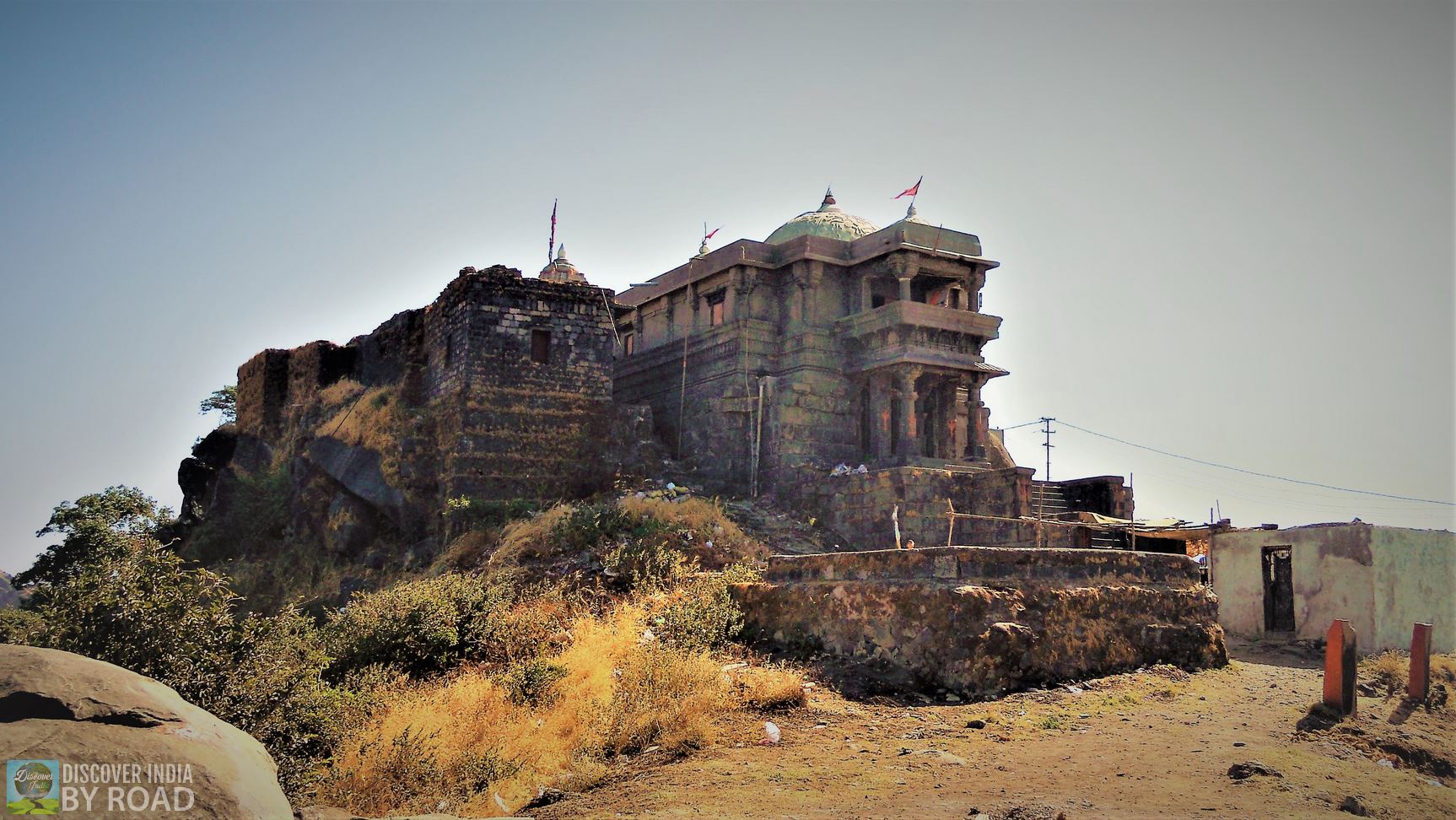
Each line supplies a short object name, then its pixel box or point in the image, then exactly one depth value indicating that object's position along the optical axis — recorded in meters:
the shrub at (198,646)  7.82
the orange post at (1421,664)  12.69
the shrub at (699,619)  11.57
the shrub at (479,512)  20.58
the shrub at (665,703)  9.40
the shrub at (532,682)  10.51
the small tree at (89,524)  23.39
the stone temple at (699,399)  21.69
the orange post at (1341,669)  10.62
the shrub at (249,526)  24.64
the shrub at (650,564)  14.62
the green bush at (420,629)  11.97
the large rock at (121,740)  4.99
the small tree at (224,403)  36.03
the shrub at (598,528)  17.98
